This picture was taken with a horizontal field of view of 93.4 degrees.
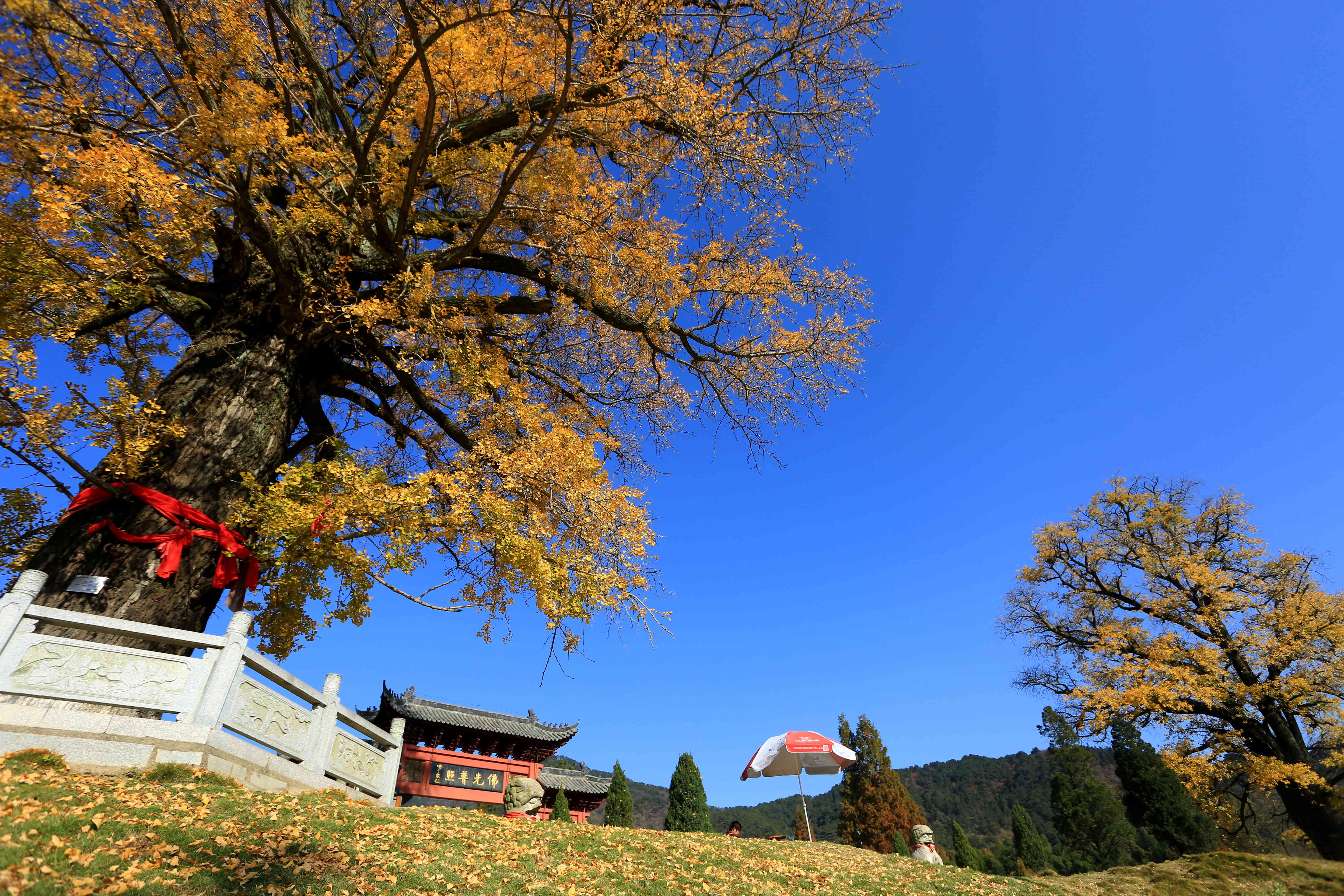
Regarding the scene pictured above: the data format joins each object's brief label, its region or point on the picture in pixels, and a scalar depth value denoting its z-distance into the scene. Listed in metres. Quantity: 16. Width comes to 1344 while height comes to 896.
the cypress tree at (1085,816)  28.47
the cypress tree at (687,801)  24.80
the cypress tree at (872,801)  30.84
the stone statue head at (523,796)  10.43
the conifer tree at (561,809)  20.92
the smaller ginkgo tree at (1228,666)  11.38
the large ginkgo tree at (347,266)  5.41
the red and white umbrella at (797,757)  13.59
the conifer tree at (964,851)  27.42
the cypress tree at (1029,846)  31.11
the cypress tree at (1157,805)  26.52
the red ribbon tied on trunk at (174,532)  5.74
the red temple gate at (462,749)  19.73
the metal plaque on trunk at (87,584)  5.48
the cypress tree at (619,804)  23.77
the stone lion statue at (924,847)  11.14
